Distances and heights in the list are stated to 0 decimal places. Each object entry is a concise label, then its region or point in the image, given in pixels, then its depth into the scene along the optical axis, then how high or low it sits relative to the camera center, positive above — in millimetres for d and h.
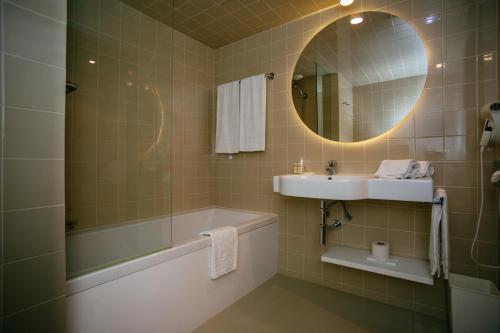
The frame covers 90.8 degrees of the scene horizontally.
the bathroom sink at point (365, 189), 1336 -125
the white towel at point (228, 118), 2428 +492
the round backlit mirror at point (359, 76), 1671 +681
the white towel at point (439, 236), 1340 -383
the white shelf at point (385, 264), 1446 -623
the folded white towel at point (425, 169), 1466 -13
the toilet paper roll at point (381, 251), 1629 -560
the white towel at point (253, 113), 2268 +509
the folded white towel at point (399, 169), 1451 -12
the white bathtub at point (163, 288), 1020 -619
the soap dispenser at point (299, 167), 2037 +2
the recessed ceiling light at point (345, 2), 1736 +1172
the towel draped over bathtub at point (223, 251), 1548 -545
